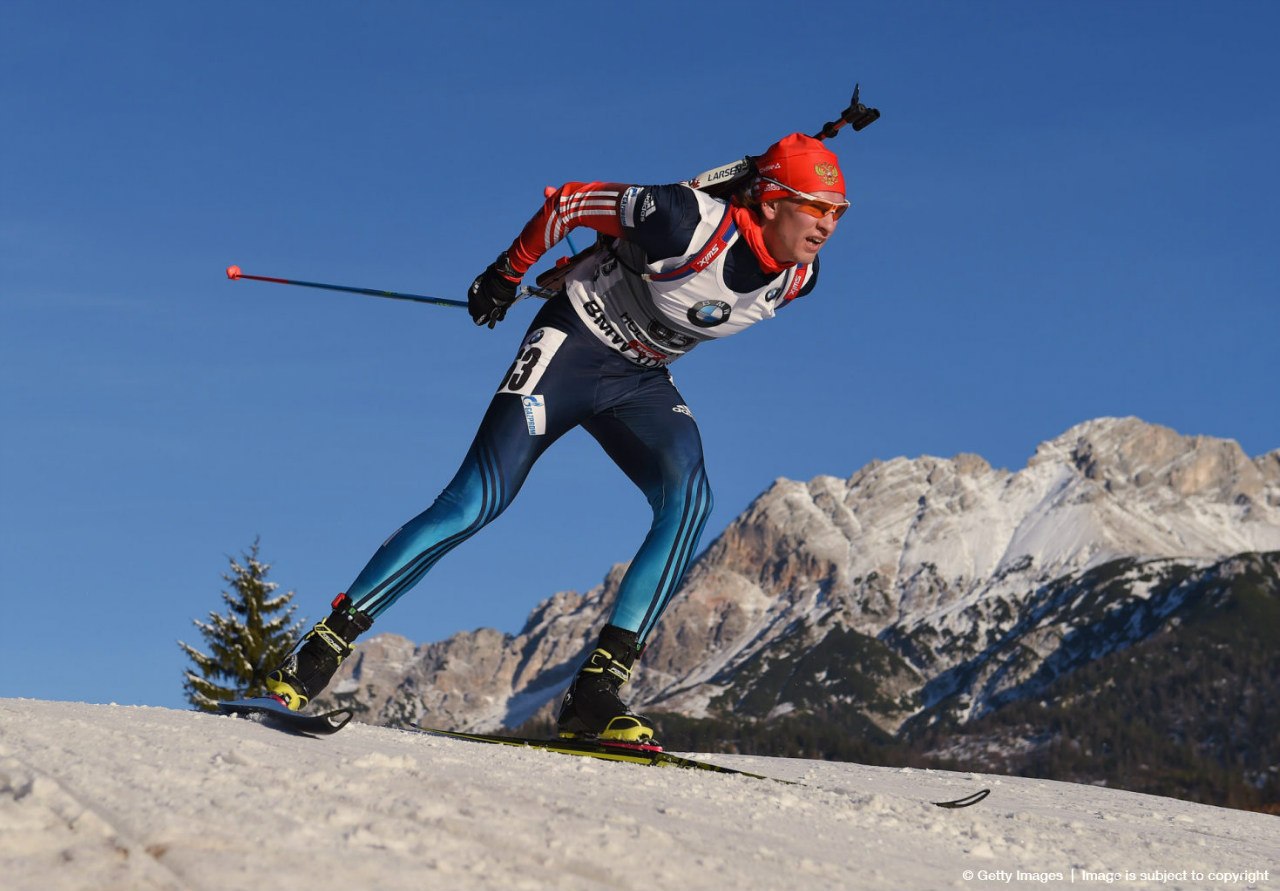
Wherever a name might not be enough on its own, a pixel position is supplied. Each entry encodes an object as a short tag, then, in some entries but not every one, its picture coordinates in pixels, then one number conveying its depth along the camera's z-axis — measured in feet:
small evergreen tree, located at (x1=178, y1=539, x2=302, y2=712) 165.07
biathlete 22.99
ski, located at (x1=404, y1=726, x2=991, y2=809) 21.94
